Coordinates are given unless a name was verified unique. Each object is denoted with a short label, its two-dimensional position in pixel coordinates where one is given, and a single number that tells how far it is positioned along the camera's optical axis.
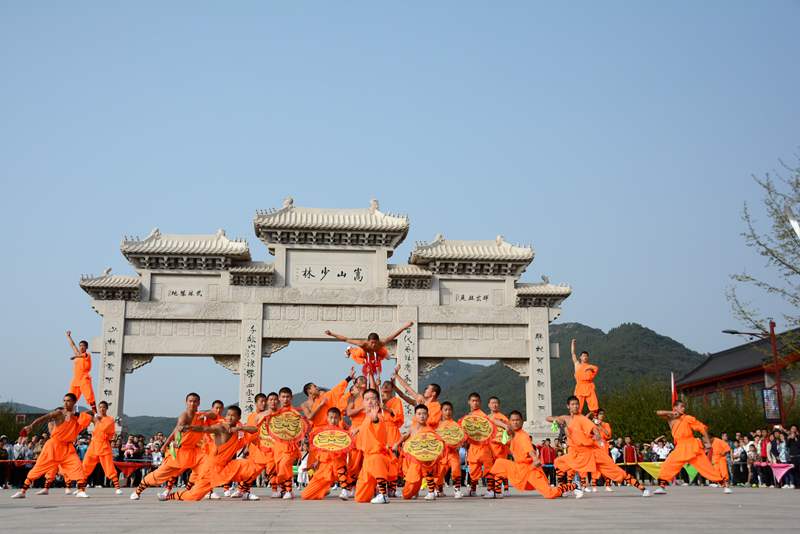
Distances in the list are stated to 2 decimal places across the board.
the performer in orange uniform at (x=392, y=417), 9.63
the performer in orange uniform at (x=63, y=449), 11.12
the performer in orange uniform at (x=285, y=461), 10.86
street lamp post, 15.80
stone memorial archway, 25.05
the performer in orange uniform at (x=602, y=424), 12.69
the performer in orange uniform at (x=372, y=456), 9.13
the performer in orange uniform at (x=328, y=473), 9.84
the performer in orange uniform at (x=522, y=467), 10.04
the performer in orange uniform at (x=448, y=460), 10.96
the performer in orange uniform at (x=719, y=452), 14.10
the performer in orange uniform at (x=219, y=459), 9.73
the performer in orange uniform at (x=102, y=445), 12.26
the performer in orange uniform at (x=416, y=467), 9.73
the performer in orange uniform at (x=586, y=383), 14.86
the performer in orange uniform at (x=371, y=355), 11.85
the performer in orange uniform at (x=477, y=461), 11.05
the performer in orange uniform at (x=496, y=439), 11.16
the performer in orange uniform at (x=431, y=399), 11.44
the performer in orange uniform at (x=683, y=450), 11.30
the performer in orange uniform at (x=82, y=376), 16.36
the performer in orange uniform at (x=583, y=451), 10.48
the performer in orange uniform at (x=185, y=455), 9.71
